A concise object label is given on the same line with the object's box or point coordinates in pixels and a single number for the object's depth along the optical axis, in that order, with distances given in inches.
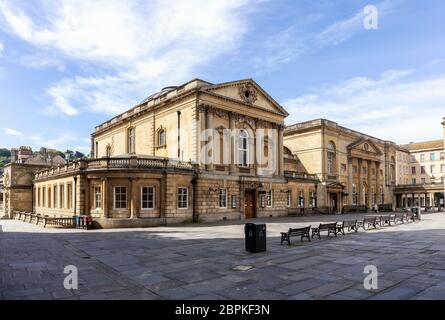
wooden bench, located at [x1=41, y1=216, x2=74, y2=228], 953.5
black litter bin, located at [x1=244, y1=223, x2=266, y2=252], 520.6
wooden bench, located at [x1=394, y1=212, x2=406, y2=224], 1148.8
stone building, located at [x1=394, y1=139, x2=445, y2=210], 2930.6
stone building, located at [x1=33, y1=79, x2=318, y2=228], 966.4
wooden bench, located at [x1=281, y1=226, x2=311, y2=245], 608.4
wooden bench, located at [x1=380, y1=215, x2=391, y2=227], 1042.2
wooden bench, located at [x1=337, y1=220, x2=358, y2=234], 790.4
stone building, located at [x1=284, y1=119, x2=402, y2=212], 1766.7
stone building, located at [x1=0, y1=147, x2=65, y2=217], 1589.6
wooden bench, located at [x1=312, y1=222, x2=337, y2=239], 695.4
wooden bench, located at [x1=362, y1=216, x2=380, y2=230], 930.1
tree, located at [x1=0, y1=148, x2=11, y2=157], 4328.2
